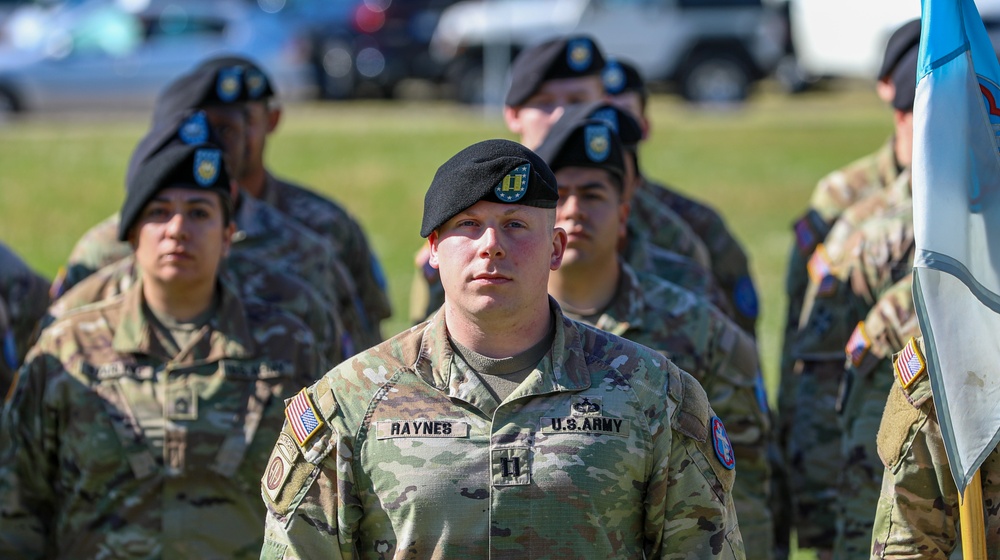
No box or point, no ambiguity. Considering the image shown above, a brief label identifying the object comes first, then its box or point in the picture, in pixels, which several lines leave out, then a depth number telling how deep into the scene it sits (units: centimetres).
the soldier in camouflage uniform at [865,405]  1127
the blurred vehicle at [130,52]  4400
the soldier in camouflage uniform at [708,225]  1578
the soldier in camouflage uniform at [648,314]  1168
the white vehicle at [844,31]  4816
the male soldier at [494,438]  826
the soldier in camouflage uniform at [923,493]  900
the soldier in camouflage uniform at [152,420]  1120
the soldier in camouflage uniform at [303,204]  1558
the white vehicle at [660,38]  4744
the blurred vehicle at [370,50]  4934
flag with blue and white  884
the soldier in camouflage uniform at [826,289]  1342
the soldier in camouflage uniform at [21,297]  1534
